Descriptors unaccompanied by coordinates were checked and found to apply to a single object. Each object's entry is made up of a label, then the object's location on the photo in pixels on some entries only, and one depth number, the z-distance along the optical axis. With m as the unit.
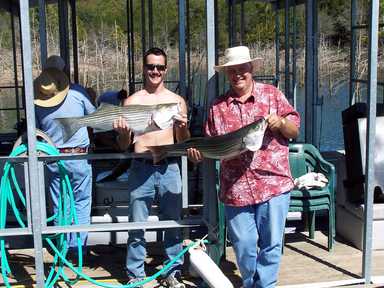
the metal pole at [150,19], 9.68
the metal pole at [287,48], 8.29
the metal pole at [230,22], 10.11
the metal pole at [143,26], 9.84
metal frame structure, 3.79
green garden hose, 4.13
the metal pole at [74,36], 8.87
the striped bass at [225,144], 3.41
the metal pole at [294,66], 8.06
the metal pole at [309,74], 6.75
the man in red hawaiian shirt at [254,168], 3.66
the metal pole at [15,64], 8.87
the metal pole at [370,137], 4.16
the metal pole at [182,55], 4.41
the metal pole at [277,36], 9.24
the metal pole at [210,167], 3.87
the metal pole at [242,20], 10.46
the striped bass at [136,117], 3.67
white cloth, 5.02
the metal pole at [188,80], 8.96
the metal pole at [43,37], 5.39
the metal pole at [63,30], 7.55
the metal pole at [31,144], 3.74
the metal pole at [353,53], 6.08
